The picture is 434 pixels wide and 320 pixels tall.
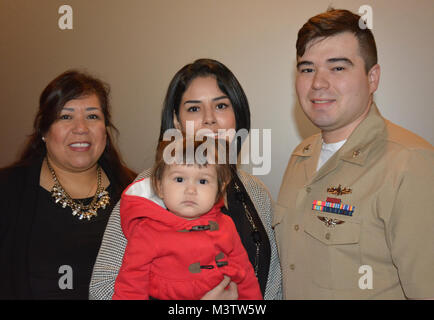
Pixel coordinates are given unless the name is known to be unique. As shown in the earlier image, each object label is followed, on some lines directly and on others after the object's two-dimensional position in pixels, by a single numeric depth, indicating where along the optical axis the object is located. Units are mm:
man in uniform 1374
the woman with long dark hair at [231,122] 1788
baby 1449
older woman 1934
